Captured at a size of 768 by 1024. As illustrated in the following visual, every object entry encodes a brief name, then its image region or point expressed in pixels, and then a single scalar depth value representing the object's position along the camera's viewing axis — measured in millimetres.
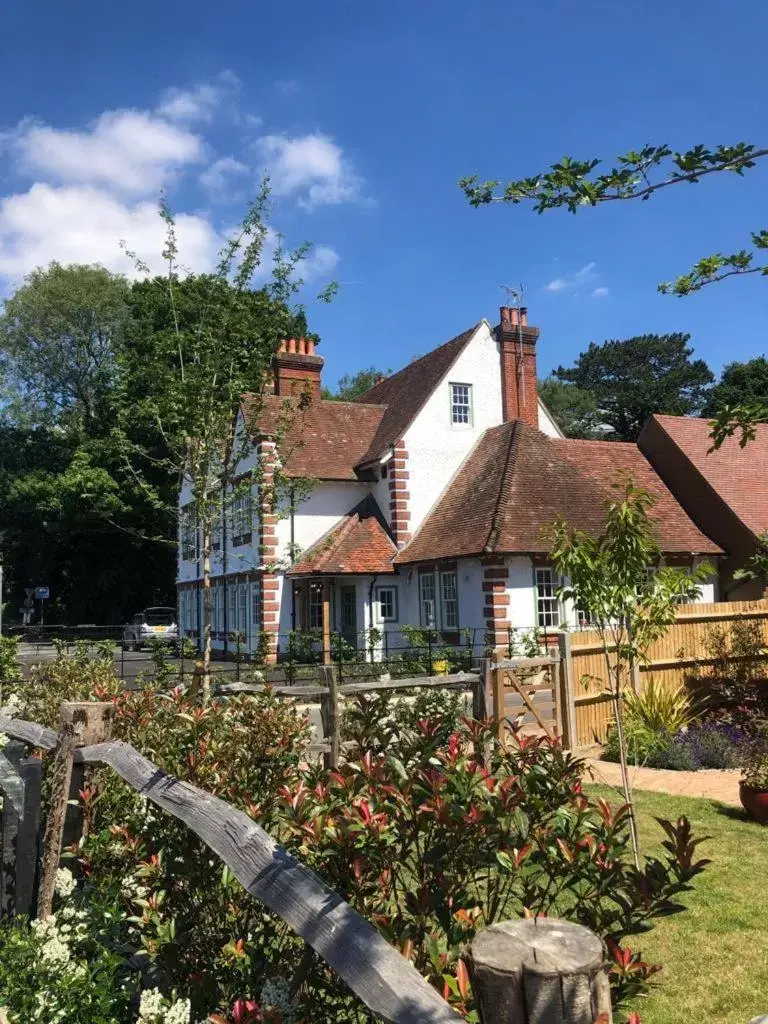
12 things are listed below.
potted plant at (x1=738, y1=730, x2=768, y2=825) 9078
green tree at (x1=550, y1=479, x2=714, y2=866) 7172
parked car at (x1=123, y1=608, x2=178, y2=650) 37750
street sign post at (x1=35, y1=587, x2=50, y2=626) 46625
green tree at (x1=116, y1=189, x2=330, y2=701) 9320
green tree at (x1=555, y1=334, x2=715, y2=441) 63406
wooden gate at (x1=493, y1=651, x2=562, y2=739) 11086
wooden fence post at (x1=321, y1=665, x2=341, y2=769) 9047
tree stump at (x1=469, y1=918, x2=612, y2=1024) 2102
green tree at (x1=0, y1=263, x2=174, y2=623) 45750
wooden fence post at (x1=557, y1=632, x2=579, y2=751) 12164
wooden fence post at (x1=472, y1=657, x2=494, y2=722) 10773
